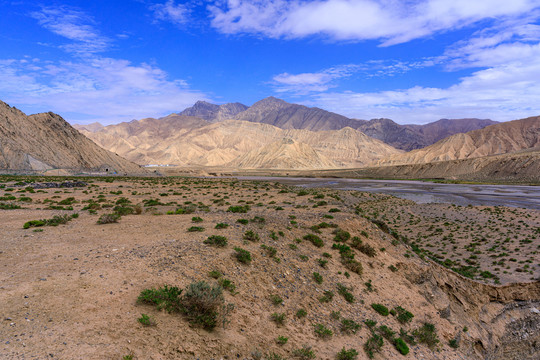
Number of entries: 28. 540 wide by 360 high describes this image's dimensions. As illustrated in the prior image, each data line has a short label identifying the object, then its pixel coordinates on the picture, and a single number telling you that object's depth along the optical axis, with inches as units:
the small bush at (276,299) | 369.5
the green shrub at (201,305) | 284.1
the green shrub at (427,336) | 429.7
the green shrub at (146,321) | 261.7
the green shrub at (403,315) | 455.5
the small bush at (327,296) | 415.1
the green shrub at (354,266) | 531.5
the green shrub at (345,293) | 445.7
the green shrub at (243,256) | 428.5
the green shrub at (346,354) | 318.7
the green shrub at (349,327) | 371.6
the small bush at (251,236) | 518.6
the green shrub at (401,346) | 382.0
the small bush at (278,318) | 337.4
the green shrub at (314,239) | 574.4
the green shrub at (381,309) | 446.3
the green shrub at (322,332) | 347.9
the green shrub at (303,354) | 299.3
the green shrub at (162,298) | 287.0
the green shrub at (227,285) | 354.8
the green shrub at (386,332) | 397.1
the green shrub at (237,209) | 837.9
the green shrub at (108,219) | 610.2
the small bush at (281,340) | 307.9
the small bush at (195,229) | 546.5
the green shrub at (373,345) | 350.6
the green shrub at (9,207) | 764.6
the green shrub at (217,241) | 463.4
